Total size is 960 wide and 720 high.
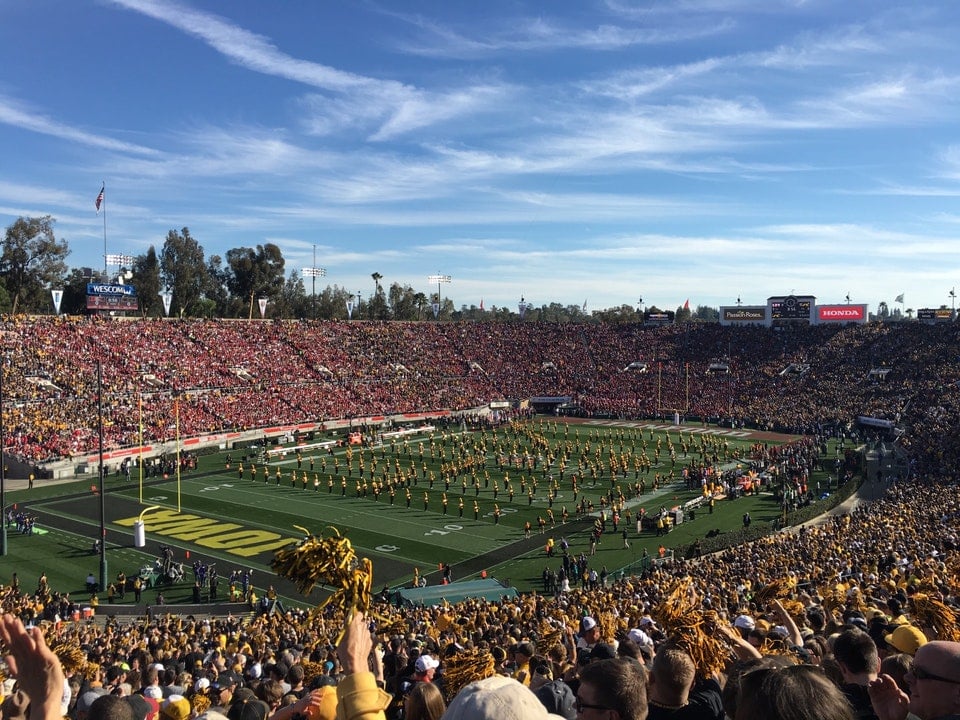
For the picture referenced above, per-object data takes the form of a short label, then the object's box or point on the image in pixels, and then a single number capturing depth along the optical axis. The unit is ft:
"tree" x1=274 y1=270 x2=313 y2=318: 358.43
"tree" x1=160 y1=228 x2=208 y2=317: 311.68
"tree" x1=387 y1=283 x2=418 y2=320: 393.09
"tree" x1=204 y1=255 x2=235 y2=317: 331.80
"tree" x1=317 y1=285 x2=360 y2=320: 374.84
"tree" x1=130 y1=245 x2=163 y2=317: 289.53
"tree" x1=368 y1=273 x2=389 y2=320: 387.75
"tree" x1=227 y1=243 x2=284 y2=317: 322.14
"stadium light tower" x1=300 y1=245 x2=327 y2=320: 302.25
